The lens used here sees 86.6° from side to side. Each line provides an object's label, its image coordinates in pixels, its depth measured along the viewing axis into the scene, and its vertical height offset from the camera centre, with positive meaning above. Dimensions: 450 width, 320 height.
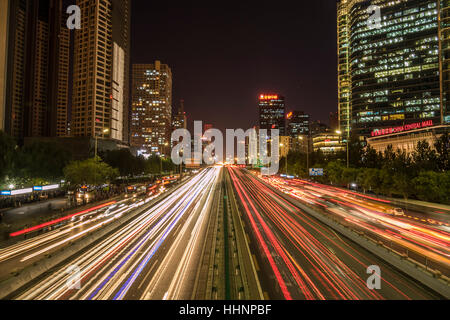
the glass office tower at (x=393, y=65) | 111.86 +51.23
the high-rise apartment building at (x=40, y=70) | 137.38 +61.05
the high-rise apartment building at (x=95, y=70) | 115.25 +47.68
